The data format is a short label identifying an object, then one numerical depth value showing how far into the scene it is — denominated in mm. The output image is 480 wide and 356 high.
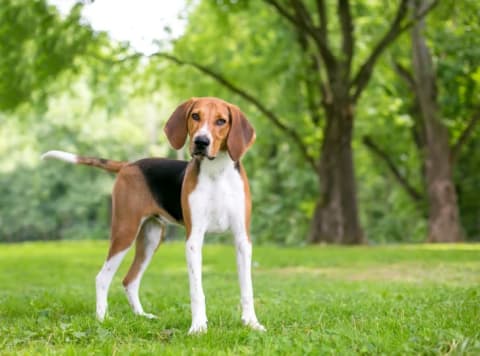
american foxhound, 5855
